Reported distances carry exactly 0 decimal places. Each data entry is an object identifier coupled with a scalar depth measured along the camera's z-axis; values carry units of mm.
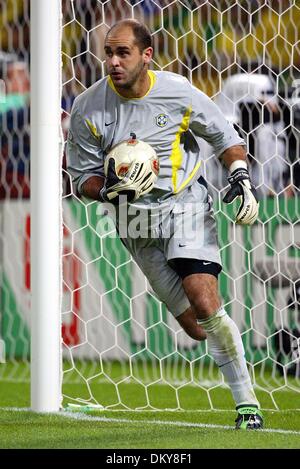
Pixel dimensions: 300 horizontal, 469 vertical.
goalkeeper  10703
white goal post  12258
